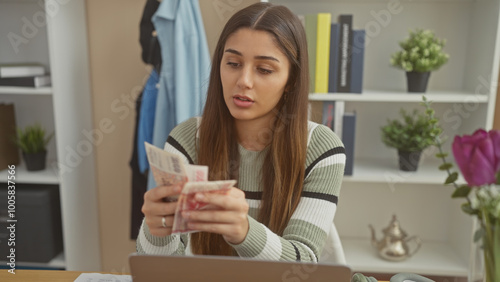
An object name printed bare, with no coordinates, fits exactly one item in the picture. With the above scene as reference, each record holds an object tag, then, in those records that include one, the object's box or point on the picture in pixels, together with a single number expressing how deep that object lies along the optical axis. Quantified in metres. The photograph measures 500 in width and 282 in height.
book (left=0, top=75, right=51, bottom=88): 1.94
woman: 1.06
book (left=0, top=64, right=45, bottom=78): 1.94
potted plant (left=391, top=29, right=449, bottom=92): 1.81
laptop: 0.62
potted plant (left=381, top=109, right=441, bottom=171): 1.84
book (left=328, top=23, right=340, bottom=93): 1.78
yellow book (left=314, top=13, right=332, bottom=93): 1.76
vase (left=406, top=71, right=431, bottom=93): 1.85
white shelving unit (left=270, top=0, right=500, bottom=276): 1.84
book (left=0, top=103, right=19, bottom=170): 2.05
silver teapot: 1.97
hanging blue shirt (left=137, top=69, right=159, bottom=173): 1.94
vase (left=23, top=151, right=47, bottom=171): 2.04
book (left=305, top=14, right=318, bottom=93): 1.77
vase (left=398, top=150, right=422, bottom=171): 1.89
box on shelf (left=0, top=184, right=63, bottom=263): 1.96
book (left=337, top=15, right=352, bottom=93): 1.79
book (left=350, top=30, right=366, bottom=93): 1.79
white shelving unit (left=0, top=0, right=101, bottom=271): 1.94
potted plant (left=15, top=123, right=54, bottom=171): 2.02
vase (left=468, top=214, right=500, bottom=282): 0.55
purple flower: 0.54
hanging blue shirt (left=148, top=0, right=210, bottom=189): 1.84
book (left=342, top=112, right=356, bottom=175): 1.85
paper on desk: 0.97
